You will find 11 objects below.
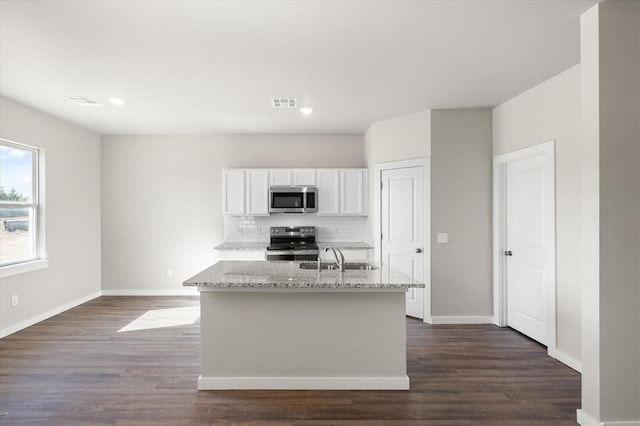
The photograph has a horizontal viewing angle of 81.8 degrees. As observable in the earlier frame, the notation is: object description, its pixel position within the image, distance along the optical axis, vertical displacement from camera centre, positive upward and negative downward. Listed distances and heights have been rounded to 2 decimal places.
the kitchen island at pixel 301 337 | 2.87 -0.98
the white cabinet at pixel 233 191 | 5.67 +0.33
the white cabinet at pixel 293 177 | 5.67 +0.54
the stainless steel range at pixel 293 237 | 5.65 -0.39
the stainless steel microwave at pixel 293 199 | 5.54 +0.20
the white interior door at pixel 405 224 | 4.68 -0.16
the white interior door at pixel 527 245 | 3.76 -0.37
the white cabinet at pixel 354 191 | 5.68 +0.33
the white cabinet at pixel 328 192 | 5.69 +0.31
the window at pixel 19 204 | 4.23 +0.10
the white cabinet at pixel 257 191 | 5.66 +0.33
